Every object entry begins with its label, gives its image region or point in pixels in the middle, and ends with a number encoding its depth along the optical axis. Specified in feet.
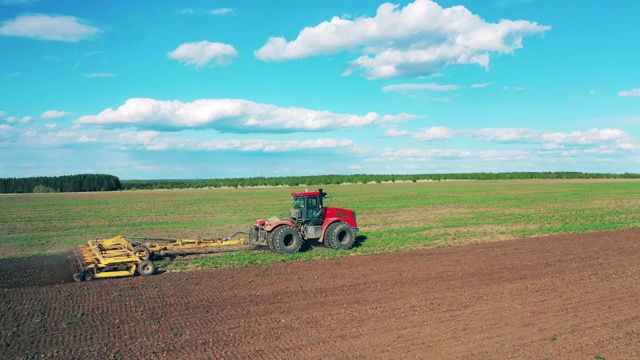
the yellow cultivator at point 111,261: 52.54
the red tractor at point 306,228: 66.59
